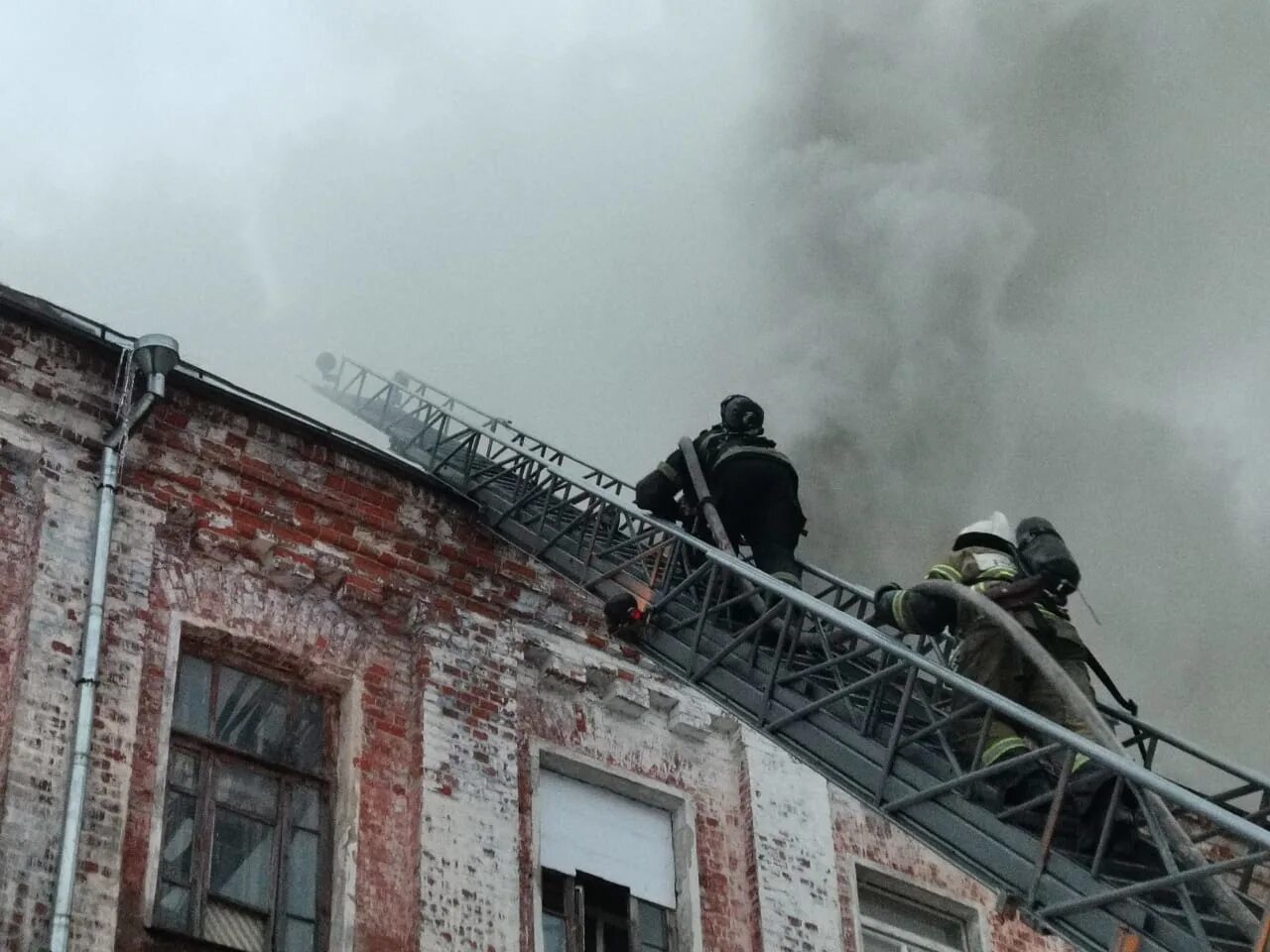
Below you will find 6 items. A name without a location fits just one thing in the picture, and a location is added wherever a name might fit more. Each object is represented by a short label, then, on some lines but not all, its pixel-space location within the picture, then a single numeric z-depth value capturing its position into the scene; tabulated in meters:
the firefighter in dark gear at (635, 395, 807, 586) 10.41
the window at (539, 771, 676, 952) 10.73
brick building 9.38
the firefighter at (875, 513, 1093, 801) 8.12
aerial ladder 7.26
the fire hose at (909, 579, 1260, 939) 7.06
